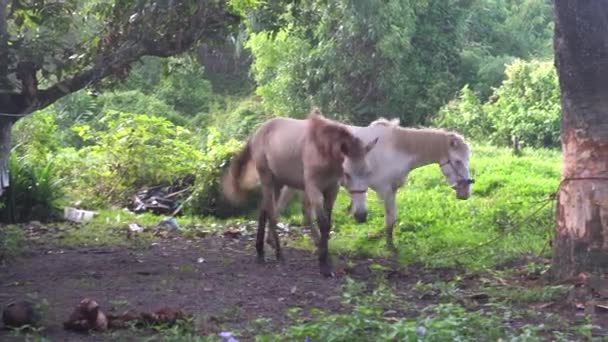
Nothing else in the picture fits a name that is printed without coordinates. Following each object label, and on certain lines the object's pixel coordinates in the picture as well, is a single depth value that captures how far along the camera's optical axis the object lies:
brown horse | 8.59
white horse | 10.37
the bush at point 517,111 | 20.03
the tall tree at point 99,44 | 9.01
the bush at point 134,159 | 14.95
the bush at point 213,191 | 13.64
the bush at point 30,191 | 13.21
